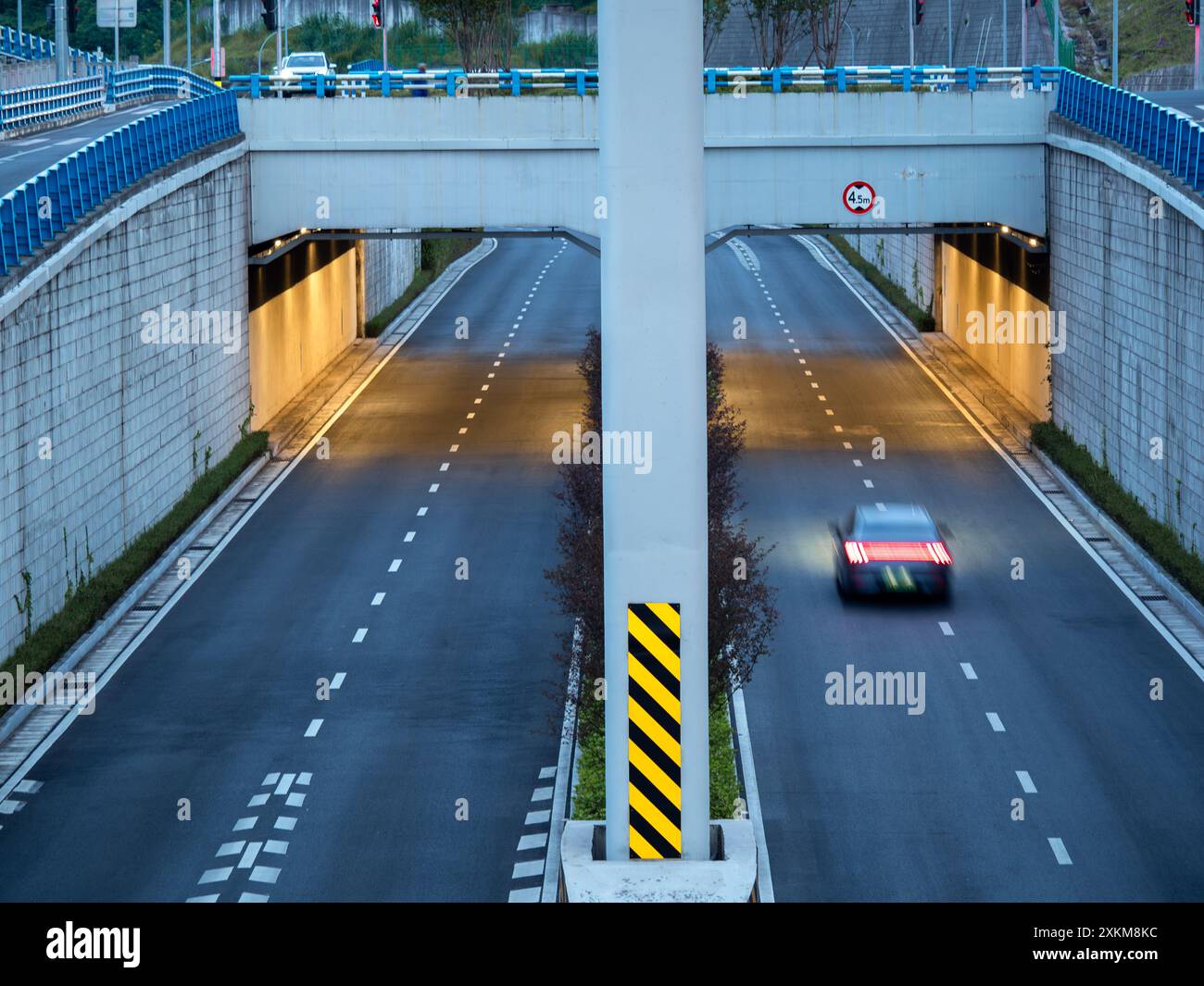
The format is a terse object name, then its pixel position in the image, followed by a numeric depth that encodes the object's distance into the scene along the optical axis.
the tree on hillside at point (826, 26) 86.31
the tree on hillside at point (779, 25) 86.69
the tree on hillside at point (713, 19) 100.69
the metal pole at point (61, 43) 63.44
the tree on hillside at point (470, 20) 81.25
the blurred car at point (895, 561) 33.97
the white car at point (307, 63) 79.56
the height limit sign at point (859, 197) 48.72
